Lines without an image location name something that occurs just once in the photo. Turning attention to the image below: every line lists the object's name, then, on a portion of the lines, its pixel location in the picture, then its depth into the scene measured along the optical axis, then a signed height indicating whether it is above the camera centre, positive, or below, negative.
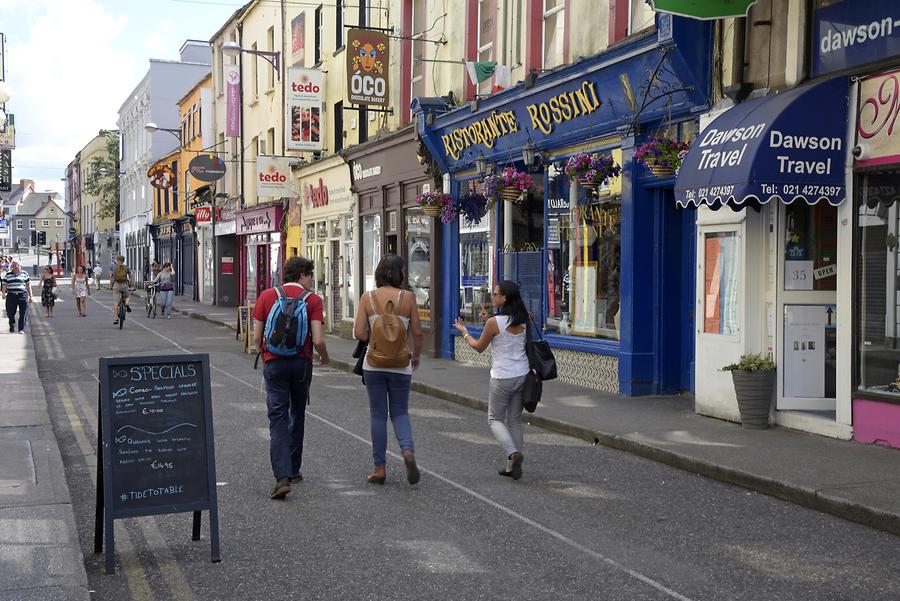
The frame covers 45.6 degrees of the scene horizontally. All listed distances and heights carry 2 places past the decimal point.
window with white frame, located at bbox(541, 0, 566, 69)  15.48 +3.46
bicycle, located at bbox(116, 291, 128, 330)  28.41 -1.06
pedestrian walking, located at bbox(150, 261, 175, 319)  33.69 -0.51
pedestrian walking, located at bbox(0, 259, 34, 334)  24.64 -0.54
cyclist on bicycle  29.60 -0.28
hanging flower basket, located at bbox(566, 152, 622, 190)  13.88 +1.28
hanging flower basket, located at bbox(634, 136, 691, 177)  12.18 +1.29
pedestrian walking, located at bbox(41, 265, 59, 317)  33.44 -0.58
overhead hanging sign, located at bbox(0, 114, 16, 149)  51.12 +6.90
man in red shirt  7.91 -0.78
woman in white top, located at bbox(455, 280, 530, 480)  8.71 -0.79
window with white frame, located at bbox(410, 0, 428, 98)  20.67 +4.23
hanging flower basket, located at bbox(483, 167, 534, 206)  16.16 +1.26
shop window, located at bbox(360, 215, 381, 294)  23.78 +0.50
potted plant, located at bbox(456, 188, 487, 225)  18.33 +1.06
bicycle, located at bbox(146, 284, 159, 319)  34.25 -0.92
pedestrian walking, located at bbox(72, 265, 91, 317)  34.91 -0.55
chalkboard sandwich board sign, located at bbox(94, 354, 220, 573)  5.97 -0.98
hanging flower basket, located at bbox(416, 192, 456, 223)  18.78 +1.11
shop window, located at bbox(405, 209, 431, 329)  20.72 +0.20
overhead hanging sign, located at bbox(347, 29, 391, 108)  20.97 +3.98
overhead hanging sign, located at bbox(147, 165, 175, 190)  47.25 +4.12
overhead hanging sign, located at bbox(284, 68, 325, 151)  25.62 +3.92
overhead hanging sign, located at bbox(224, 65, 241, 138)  37.44 +5.92
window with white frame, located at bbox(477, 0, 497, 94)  17.62 +3.94
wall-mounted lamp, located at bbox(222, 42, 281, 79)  25.55 +5.60
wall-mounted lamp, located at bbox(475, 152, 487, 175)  17.81 +1.74
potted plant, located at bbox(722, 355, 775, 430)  10.73 -1.22
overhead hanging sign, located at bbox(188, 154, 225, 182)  36.82 +3.50
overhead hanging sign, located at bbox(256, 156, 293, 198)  29.92 +2.59
